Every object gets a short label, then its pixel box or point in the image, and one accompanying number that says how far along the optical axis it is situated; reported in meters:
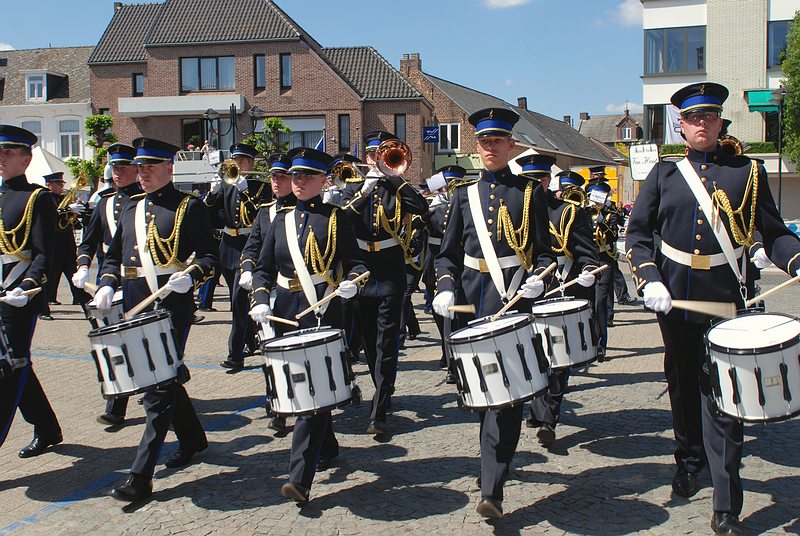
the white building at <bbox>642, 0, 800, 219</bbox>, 38.41
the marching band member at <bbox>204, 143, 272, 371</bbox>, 9.86
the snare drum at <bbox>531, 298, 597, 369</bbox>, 6.11
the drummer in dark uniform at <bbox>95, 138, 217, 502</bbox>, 5.63
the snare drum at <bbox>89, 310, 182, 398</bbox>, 4.87
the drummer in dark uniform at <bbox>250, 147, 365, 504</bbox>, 5.60
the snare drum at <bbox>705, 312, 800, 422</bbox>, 4.07
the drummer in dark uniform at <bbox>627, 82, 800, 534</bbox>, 4.77
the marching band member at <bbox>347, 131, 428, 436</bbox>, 6.71
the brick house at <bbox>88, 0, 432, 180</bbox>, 42.62
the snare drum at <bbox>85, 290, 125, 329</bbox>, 6.55
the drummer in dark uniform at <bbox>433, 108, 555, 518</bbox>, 5.12
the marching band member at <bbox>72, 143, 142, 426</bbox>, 6.83
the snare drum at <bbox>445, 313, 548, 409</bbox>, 4.42
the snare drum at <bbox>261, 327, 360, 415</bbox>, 4.69
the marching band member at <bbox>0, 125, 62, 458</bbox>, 5.69
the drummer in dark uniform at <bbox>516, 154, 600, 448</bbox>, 6.57
